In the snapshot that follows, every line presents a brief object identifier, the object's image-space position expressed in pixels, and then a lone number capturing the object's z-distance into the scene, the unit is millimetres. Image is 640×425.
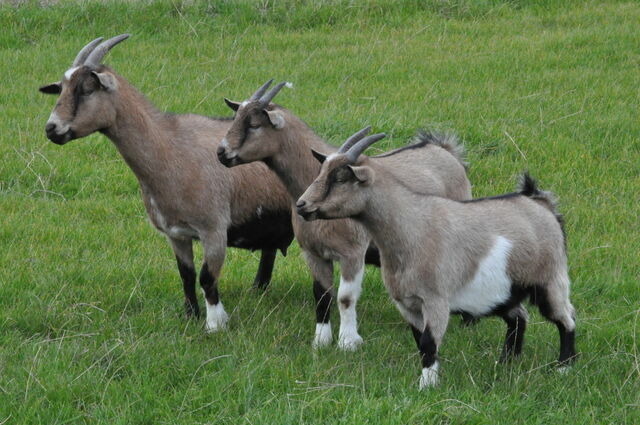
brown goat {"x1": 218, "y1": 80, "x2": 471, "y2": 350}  14367
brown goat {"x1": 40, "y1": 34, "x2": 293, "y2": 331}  14516
